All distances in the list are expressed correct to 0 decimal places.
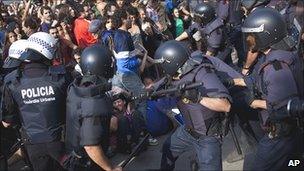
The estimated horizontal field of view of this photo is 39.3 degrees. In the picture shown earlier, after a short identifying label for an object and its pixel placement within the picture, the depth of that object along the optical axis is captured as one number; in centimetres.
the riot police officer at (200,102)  380
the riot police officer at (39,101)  390
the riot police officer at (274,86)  363
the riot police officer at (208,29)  658
